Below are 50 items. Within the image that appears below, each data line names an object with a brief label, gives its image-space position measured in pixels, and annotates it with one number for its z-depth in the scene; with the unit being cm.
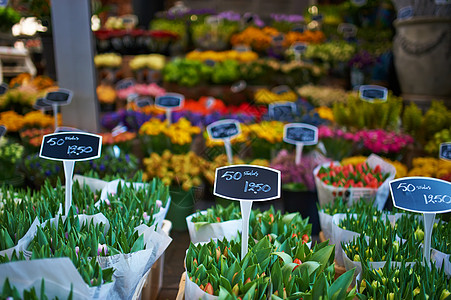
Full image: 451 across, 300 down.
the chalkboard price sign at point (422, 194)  127
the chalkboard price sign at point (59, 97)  234
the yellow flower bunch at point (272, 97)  385
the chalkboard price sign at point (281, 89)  423
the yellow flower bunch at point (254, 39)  539
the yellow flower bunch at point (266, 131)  289
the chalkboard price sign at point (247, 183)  127
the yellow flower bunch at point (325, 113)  349
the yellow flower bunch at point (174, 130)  286
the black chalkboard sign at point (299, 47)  488
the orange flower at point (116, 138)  267
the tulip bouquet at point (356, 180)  197
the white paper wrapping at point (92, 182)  182
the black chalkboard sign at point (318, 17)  586
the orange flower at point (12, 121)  293
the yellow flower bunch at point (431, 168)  230
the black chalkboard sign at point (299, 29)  566
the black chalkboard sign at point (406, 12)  388
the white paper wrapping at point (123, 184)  162
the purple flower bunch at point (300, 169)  240
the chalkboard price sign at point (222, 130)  235
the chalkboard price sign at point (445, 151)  200
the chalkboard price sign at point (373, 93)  312
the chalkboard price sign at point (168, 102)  295
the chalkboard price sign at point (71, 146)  145
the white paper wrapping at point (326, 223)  169
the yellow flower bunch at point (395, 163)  241
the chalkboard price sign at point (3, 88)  276
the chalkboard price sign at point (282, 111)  317
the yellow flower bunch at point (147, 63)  474
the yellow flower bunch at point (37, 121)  299
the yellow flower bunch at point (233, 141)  273
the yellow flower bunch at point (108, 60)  475
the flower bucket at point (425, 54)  370
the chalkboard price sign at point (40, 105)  285
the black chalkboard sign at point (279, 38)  542
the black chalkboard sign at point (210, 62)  469
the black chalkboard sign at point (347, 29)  556
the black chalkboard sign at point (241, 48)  520
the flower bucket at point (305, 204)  238
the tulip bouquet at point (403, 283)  110
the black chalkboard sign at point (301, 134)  242
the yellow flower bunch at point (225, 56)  497
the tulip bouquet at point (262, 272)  111
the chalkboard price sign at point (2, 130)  203
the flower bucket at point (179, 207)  243
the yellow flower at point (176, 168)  248
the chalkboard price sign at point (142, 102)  351
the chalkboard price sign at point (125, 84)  412
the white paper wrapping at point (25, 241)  120
